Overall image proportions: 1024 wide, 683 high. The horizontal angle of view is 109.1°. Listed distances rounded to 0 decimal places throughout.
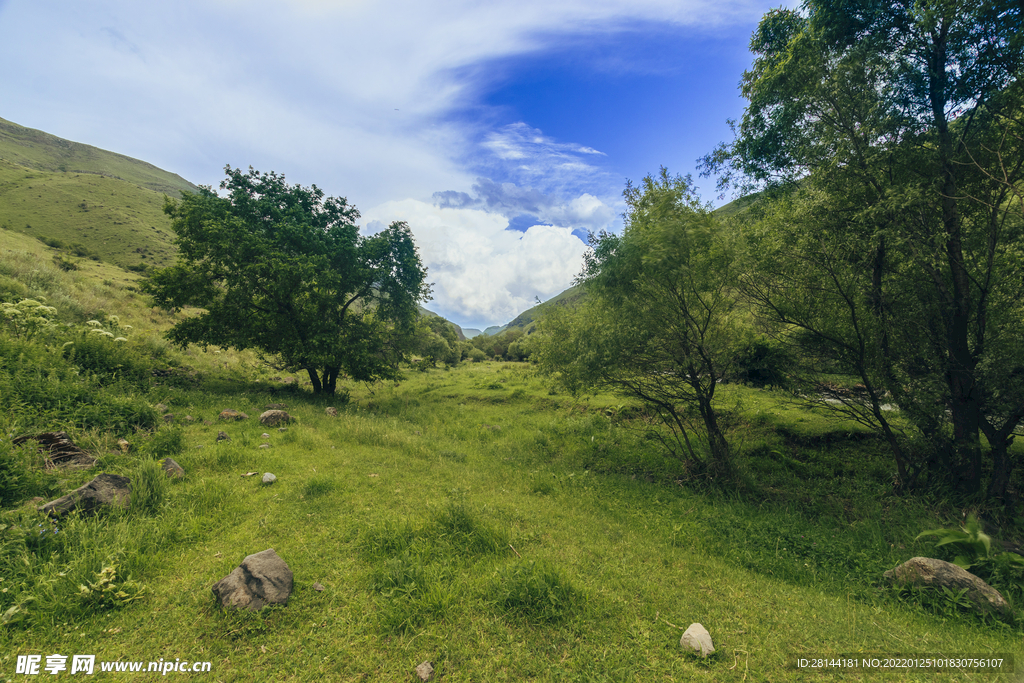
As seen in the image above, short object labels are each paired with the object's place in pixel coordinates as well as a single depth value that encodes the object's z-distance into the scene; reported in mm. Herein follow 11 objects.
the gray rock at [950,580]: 4988
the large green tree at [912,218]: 7559
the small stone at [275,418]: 11742
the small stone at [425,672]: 3605
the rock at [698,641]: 4035
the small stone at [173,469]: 7201
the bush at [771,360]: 10320
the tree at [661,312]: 9234
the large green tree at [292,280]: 16312
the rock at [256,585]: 4258
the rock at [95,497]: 5246
